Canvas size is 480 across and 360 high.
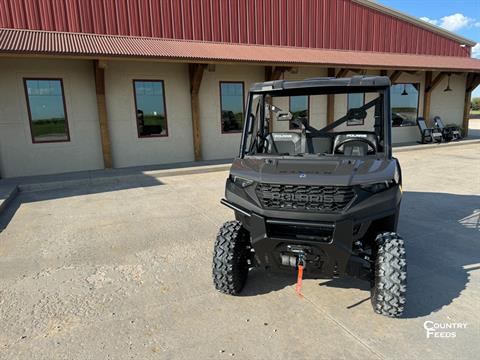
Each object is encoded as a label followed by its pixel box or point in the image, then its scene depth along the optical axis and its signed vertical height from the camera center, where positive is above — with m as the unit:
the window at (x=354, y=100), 13.22 +0.65
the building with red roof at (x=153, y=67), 8.51 +1.69
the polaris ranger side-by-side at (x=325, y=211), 2.35 -0.69
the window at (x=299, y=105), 12.19 +0.49
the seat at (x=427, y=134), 14.13 -0.90
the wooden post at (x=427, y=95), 14.81 +0.83
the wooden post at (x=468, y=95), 16.05 +0.80
